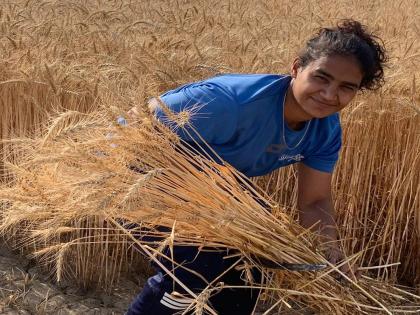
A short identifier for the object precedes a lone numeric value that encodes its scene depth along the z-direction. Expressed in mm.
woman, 1548
